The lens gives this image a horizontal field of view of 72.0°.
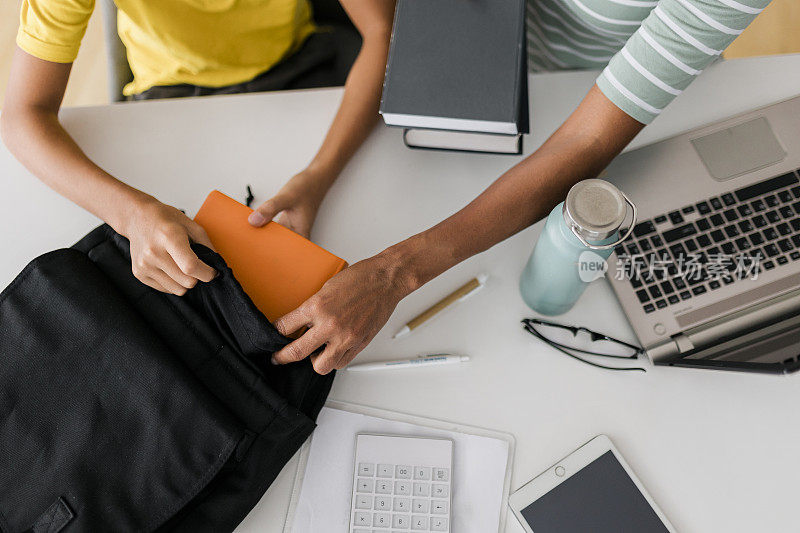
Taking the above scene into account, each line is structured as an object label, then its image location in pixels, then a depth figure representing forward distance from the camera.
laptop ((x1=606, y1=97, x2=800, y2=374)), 0.72
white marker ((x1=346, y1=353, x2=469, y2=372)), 0.75
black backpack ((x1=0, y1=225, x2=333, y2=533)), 0.61
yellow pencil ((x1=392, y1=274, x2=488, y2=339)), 0.77
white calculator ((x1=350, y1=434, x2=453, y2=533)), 0.69
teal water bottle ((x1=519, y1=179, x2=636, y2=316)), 0.58
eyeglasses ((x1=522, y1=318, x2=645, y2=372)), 0.75
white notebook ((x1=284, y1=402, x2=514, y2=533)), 0.69
